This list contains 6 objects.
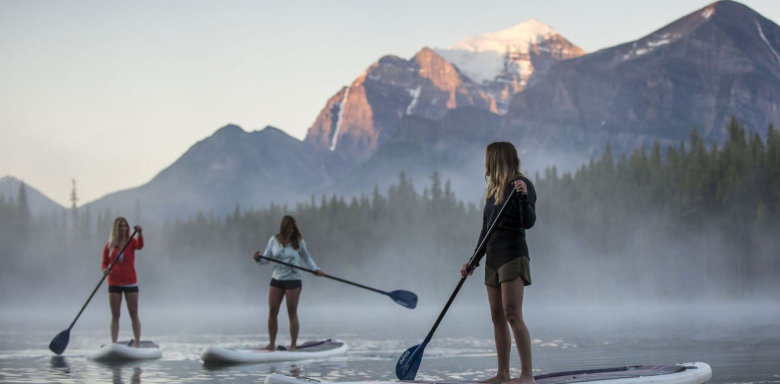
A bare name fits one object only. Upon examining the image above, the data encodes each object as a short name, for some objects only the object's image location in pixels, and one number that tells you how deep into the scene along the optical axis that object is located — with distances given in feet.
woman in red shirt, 61.00
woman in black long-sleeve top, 32.89
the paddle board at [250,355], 58.95
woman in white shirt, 58.95
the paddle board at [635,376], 33.32
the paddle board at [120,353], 60.80
